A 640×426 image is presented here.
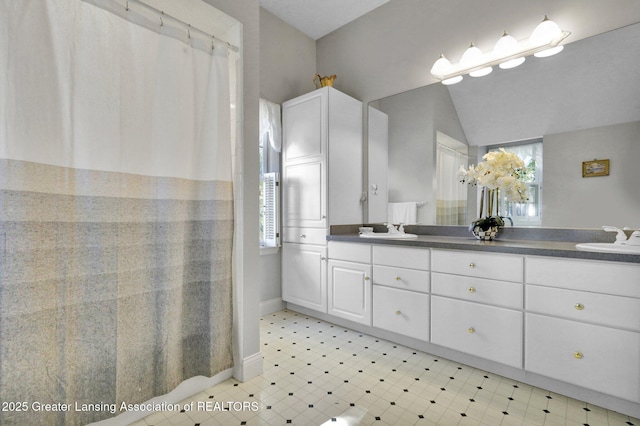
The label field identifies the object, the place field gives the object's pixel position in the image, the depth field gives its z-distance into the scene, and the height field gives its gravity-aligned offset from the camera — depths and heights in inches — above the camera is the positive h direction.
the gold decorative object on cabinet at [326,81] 114.9 +50.3
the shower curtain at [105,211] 44.7 +0.4
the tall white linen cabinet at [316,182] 109.8 +11.7
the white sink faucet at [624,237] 62.6 -5.6
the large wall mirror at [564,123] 72.8 +24.8
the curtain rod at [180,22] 57.8 +39.8
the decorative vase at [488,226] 87.4 -4.1
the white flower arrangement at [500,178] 85.0 +9.7
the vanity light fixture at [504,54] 79.6 +45.9
